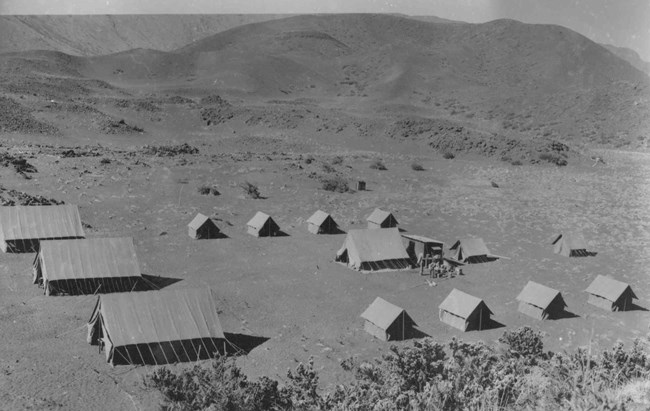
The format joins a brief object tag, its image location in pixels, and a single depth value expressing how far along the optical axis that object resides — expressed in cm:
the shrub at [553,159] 8525
